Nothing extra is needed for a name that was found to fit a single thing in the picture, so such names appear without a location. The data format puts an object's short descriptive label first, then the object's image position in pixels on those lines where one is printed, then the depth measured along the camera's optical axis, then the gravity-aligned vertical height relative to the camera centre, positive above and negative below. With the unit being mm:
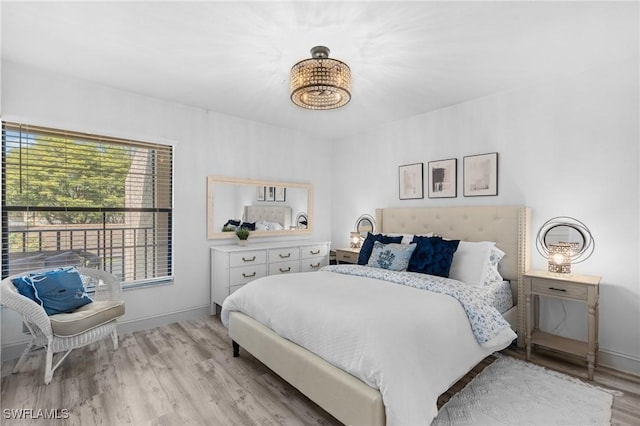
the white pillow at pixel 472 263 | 2832 -471
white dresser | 3707 -677
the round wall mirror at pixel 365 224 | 4613 -206
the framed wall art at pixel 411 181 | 4016 +383
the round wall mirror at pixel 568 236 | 2778 -219
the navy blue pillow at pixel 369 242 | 3486 -360
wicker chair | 2256 -892
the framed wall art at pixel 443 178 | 3678 +393
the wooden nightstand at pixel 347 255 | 4352 -638
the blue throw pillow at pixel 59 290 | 2460 -673
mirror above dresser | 3994 +44
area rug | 1924 -1258
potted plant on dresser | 4062 -351
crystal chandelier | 2256 +952
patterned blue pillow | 3062 -454
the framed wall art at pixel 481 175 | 3357 +402
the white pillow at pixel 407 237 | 3471 -300
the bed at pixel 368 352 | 1636 -912
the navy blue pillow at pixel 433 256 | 2924 -430
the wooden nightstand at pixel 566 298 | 2439 -698
